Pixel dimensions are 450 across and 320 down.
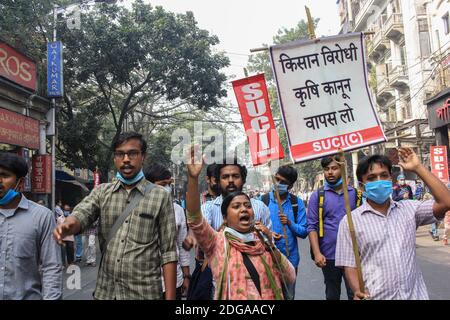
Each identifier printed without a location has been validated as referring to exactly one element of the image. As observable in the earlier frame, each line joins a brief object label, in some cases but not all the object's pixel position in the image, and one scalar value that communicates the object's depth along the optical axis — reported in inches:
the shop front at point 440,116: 669.9
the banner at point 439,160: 597.6
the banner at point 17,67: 401.1
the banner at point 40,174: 474.6
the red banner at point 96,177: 678.5
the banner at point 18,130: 402.0
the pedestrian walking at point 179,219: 165.6
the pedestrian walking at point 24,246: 103.8
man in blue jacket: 166.7
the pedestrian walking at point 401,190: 372.0
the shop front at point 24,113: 406.9
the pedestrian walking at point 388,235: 104.0
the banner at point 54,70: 495.5
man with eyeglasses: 102.6
